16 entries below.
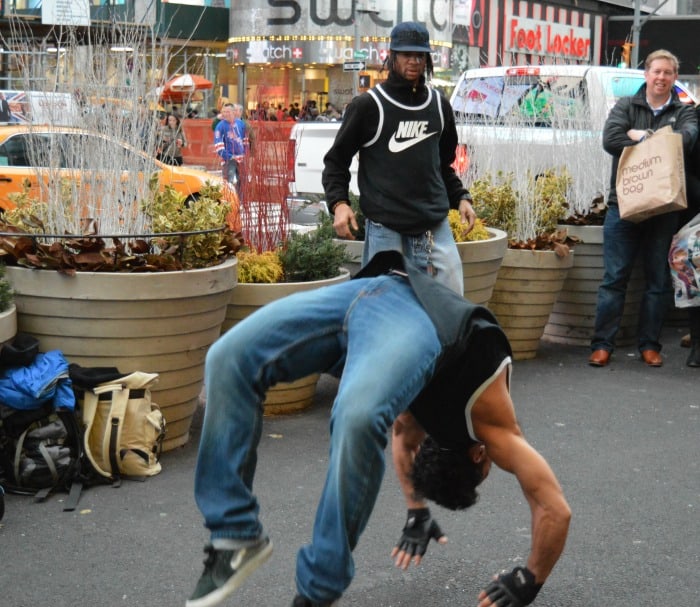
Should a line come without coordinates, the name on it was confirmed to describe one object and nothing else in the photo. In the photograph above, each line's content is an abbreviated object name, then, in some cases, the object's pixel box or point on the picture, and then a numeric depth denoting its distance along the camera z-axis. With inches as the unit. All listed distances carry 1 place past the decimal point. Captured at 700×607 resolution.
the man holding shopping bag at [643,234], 291.7
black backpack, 186.9
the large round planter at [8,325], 188.2
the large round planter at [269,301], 236.4
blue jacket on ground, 185.6
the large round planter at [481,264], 271.9
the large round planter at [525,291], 299.7
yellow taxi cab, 221.0
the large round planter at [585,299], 318.3
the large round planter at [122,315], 198.5
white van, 335.6
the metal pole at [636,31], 1382.9
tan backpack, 192.5
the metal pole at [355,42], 1385.3
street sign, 1126.4
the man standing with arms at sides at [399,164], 205.5
